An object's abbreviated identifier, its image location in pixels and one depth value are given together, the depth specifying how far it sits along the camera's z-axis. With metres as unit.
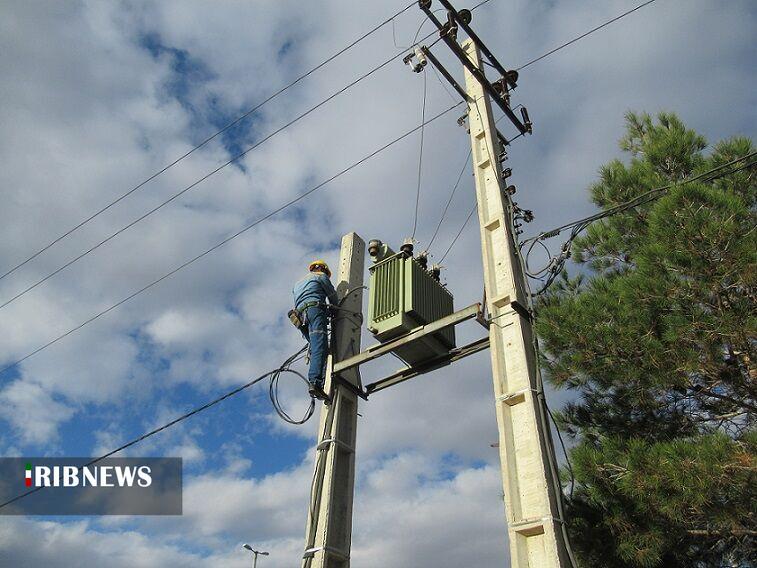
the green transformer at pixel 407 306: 5.95
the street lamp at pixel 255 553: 24.80
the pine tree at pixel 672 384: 4.77
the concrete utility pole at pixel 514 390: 4.05
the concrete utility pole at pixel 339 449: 5.45
